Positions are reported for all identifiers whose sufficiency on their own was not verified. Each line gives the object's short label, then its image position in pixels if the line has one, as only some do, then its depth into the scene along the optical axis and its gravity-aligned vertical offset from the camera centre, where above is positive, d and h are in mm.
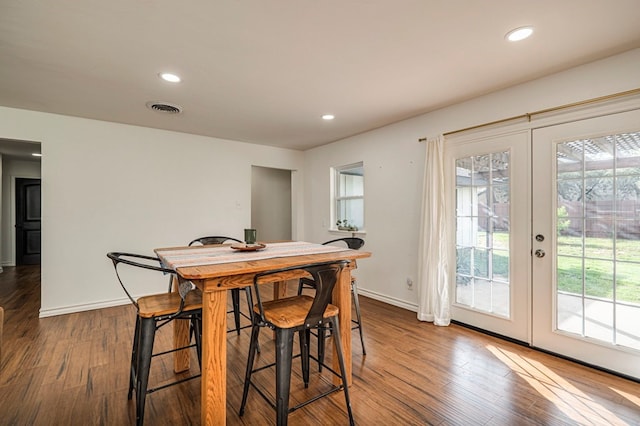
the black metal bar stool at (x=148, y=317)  1646 -598
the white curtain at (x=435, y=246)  3270 -358
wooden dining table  1564 -408
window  4755 +284
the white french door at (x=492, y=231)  2770 -176
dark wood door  6676 -140
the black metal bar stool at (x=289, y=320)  1564 -600
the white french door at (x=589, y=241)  2211 -222
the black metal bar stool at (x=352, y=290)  2207 -677
